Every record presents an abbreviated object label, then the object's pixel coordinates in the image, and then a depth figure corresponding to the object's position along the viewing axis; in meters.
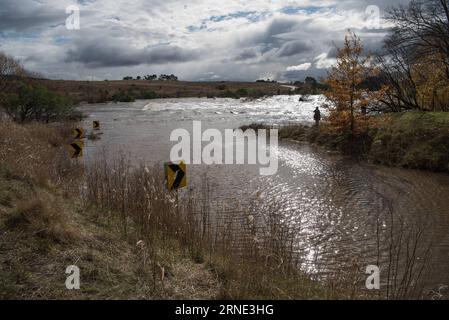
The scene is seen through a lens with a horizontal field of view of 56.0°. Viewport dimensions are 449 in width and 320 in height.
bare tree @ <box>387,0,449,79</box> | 21.97
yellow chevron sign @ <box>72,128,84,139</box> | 21.25
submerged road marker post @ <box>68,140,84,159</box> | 16.02
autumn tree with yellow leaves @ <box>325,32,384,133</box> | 21.69
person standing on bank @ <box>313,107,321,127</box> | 27.91
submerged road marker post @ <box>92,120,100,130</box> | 32.78
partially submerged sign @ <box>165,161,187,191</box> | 9.25
